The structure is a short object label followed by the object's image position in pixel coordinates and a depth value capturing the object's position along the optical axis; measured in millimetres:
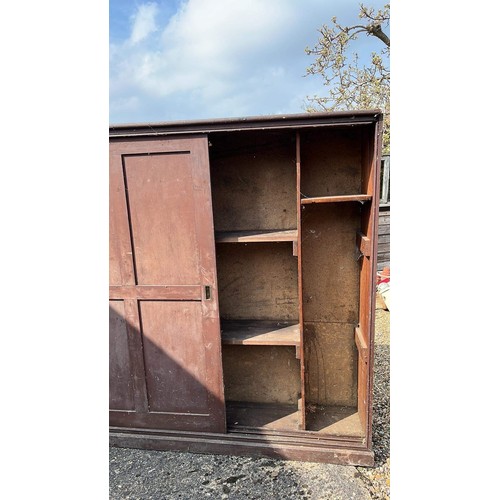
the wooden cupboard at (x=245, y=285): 1831
